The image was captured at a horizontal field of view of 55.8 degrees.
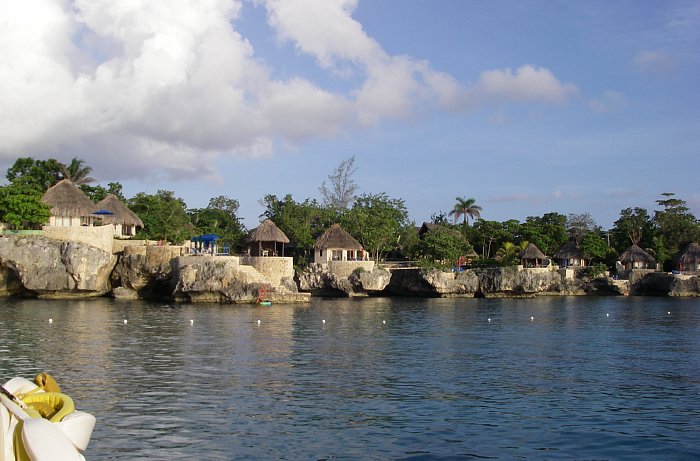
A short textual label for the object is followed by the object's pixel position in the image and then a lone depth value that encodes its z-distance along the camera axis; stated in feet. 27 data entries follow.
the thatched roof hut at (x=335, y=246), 217.77
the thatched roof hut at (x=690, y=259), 239.50
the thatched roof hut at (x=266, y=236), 199.31
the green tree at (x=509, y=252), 234.17
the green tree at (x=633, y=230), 269.44
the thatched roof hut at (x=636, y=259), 247.09
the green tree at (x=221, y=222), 235.81
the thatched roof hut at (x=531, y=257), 239.09
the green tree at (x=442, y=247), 227.20
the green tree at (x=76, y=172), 232.53
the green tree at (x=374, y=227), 233.76
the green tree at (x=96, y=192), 233.76
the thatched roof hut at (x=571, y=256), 255.74
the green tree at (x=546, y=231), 262.67
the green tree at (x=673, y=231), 253.49
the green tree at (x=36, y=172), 214.28
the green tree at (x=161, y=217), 203.31
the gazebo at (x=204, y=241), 192.68
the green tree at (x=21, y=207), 176.65
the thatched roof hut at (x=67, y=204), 183.62
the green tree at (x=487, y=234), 269.64
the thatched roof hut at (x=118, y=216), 202.69
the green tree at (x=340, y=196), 274.77
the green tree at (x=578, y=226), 280.72
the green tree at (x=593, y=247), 249.61
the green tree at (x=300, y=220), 226.17
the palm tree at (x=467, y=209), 311.47
